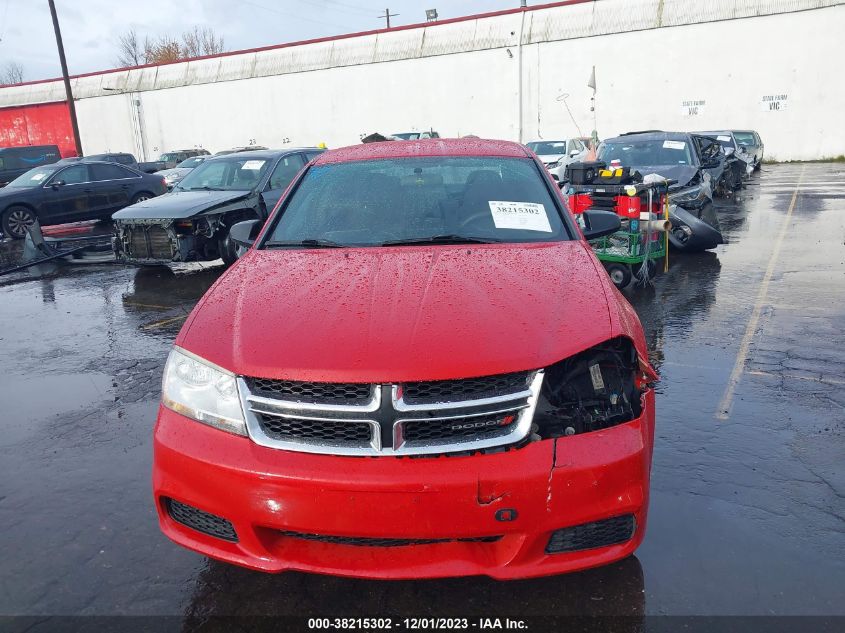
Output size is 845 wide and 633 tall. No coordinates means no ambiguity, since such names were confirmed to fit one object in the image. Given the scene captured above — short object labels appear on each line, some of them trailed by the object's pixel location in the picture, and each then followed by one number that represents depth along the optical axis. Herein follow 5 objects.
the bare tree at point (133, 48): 68.44
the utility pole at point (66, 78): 27.92
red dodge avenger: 2.14
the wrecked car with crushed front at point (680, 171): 9.18
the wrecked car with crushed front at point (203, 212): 8.54
